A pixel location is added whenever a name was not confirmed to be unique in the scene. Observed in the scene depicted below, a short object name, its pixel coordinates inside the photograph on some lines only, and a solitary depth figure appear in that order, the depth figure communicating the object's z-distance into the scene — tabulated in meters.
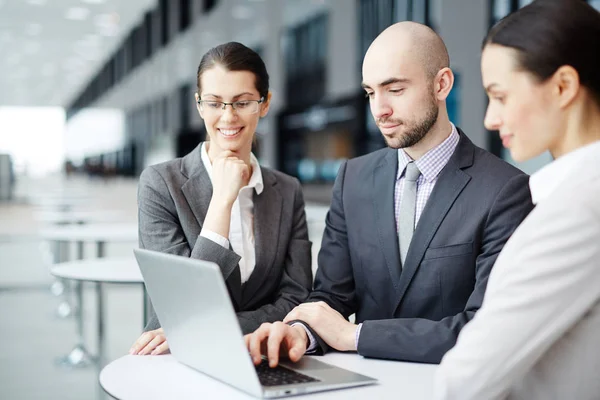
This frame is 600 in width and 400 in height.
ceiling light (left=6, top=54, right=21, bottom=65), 26.06
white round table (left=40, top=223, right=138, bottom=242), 4.61
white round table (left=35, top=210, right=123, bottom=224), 7.10
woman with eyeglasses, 2.17
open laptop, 1.25
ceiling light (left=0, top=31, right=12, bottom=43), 21.83
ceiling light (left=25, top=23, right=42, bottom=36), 20.88
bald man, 1.79
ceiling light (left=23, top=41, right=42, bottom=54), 24.08
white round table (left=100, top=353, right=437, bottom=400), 1.37
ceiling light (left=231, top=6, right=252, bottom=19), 13.17
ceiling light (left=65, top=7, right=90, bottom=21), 18.88
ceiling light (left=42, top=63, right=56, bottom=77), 29.85
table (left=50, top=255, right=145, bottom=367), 3.16
